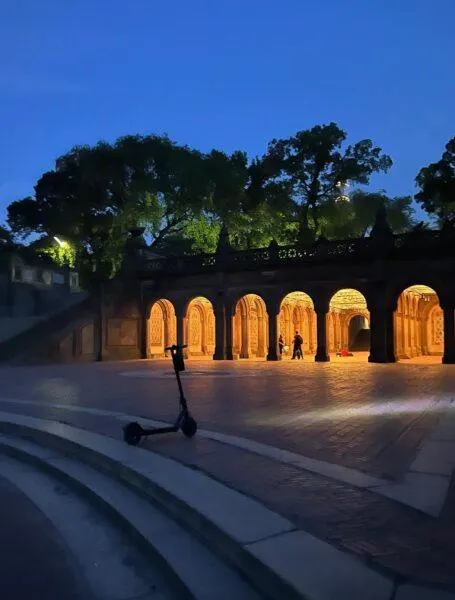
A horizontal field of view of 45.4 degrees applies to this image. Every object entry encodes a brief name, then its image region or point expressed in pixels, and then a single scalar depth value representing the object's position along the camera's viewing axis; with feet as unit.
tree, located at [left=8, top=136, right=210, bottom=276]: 122.31
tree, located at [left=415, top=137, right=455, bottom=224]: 118.32
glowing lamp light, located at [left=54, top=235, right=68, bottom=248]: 128.36
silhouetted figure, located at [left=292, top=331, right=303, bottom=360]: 100.58
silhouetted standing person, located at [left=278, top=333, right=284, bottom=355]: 104.88
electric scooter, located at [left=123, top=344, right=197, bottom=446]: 22.30
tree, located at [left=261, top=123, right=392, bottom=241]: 135.85
